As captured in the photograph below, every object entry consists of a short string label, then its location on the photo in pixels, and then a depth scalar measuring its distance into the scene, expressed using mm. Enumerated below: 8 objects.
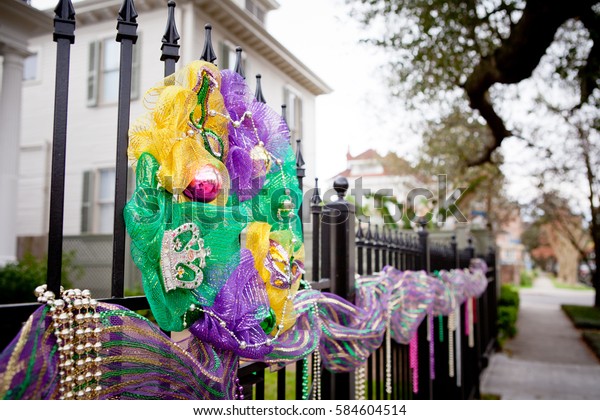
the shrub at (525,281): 31634
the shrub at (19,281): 5844
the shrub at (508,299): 11211
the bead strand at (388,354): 2400
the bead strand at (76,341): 849
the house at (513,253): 27656
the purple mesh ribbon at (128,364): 792
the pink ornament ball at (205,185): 1043
